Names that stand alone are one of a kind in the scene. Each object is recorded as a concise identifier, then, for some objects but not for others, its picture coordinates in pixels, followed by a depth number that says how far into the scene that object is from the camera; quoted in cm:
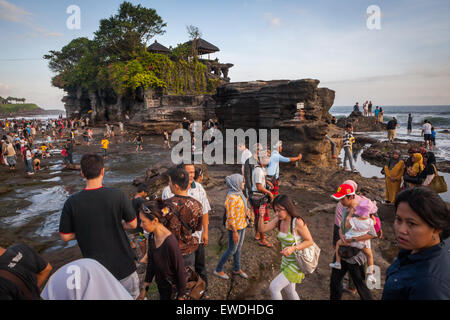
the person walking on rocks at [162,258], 221
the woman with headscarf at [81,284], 138
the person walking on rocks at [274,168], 549
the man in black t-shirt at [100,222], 237
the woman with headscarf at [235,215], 362
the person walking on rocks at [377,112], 3012
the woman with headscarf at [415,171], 564
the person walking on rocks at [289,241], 271
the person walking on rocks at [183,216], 261
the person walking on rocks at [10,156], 1250
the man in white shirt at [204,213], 321
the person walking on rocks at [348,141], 968
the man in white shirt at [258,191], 459
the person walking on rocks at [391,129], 1810
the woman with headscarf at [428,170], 545
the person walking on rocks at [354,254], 282
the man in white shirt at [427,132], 1550
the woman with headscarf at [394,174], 643
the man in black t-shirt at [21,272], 162
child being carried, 279
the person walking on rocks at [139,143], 1805
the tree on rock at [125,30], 3181
